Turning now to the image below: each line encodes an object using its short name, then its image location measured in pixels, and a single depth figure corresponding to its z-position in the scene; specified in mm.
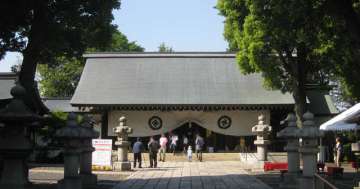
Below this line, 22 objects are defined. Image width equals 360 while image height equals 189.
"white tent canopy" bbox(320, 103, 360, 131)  16062
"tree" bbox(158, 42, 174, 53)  78312
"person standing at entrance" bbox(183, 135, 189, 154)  36191
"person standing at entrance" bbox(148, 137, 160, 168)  26347
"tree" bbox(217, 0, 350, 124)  24297
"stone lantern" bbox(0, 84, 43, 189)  11820
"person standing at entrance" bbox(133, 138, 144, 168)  25862
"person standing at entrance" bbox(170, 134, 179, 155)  35219
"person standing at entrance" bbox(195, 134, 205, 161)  32031
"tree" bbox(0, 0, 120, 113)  16938
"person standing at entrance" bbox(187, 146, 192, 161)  32334
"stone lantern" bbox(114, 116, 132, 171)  24922
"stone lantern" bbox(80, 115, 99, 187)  17067
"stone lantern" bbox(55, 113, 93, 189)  14531
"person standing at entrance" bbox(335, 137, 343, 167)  27484
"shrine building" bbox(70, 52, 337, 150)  36375
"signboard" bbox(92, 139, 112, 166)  23828
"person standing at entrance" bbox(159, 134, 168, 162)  32281
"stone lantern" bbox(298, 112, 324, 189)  14104
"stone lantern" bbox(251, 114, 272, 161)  24984
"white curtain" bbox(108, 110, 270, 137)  36719
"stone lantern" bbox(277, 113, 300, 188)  16541
